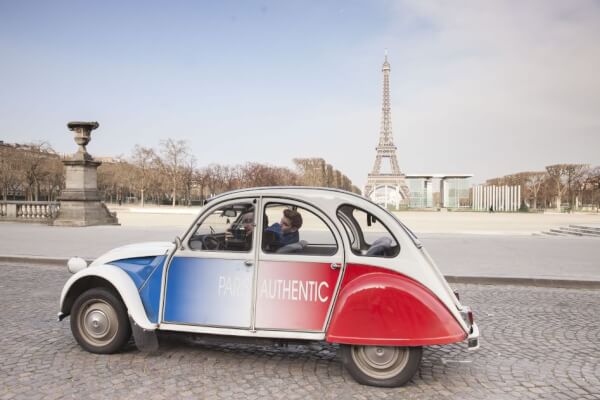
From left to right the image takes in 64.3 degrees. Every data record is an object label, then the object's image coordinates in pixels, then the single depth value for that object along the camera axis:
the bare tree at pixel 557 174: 72.38
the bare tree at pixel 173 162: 74.94
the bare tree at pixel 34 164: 50.09
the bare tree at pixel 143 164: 76.42
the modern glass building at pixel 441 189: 86.32
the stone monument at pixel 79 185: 20.94
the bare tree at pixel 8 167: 48.25
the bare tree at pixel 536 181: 81.44
